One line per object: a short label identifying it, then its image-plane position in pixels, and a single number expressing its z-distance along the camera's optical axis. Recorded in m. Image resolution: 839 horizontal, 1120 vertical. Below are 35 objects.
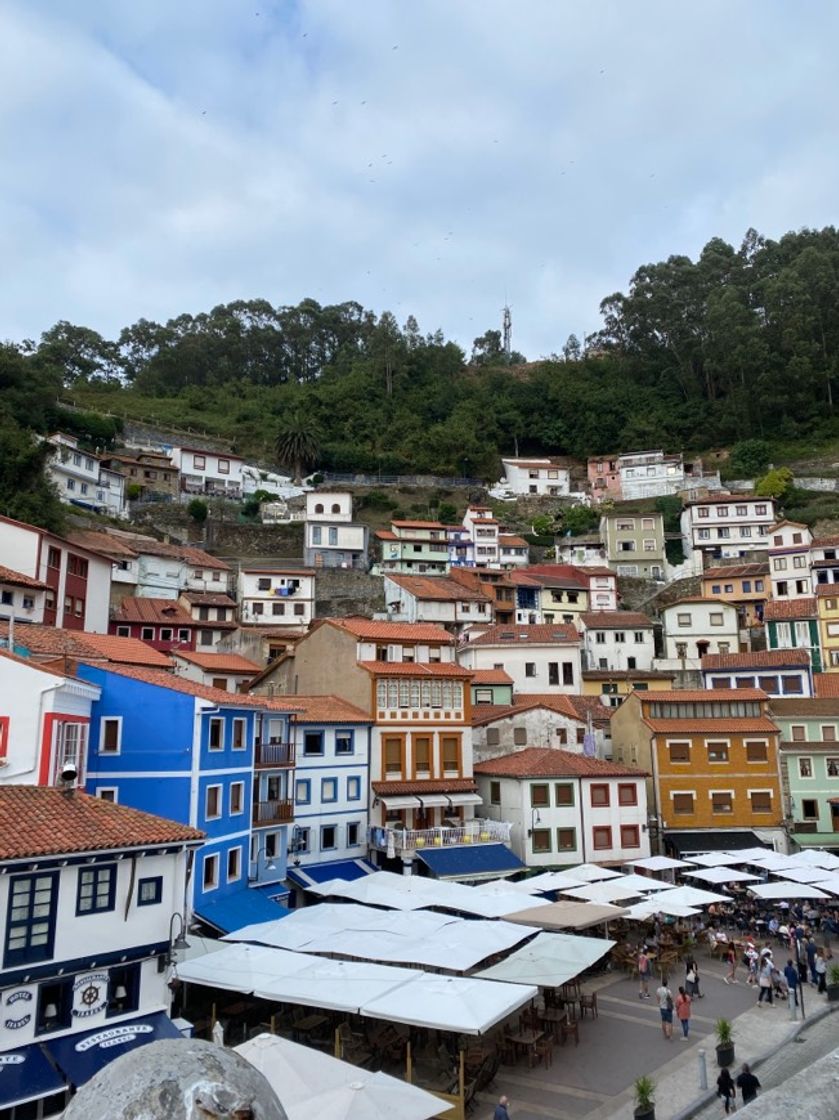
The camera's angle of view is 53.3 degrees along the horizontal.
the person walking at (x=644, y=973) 23.45
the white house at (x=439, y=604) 63.22
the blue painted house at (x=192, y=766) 23.81
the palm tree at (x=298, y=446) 93.25
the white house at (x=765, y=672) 48.81
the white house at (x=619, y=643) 59.25
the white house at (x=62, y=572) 40.81
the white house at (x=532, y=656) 52.19
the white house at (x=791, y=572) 63.12
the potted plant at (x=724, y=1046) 17.72
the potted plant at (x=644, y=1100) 14.64
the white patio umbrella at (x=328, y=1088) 12.04
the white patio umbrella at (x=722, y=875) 29.33
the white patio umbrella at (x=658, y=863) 31.30
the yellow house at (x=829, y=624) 54.91
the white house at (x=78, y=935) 14.73
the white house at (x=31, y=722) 19.09
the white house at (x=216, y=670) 43.88
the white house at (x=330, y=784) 31.25
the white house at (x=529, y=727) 40.94
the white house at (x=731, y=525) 75.94
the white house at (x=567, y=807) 35.50
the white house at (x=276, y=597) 65.50
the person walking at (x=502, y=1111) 14.35
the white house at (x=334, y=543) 76.50
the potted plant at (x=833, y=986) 22.89
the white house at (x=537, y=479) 94.75
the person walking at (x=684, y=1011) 19.95
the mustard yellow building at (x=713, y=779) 39.19
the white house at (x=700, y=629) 60.91
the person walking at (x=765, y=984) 22.53
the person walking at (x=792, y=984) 21.16
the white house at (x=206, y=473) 85.44
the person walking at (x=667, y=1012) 19.97
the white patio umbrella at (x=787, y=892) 27.15
